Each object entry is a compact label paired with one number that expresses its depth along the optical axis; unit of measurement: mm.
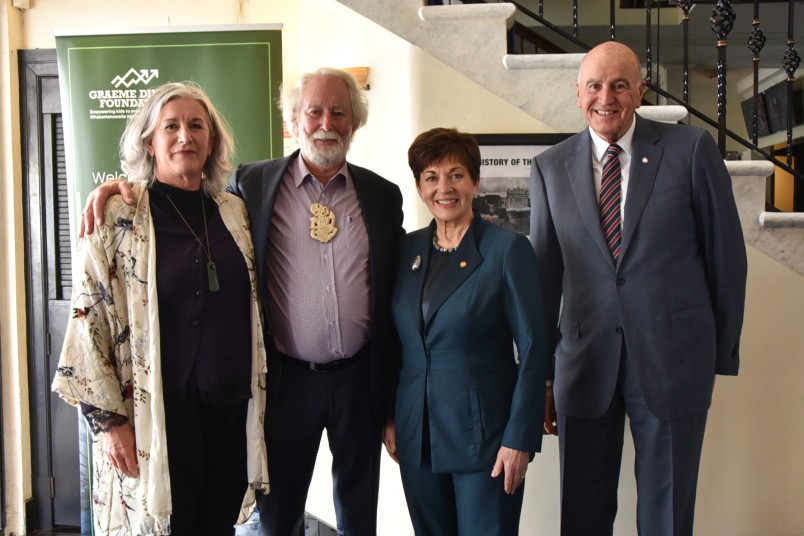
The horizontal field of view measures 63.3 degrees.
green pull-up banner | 2916
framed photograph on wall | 2562
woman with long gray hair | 1585
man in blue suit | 1729
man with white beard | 1873
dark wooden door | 3305
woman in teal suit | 1658
